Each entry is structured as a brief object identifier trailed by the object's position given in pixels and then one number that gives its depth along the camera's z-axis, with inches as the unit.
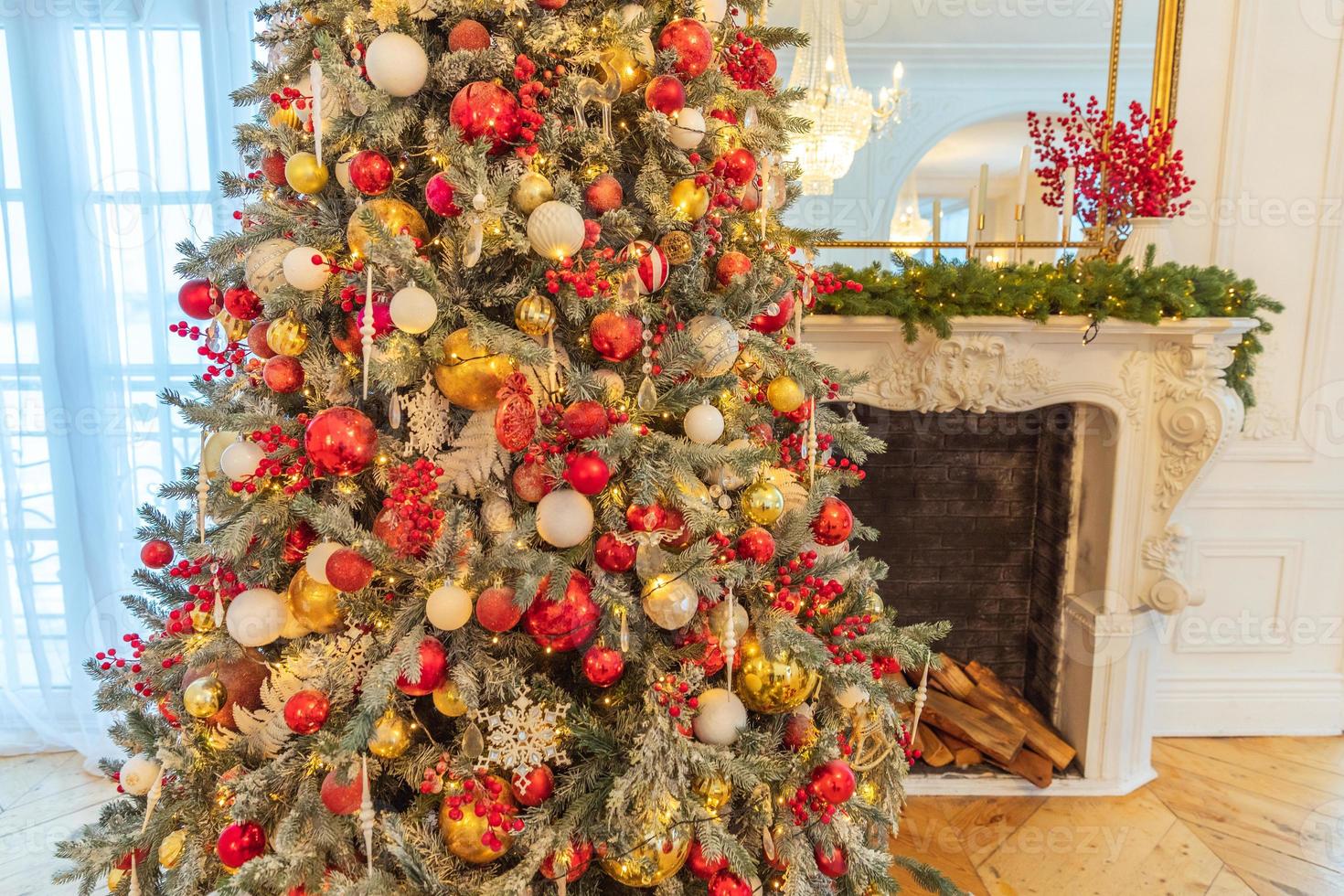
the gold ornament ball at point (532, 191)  45.5
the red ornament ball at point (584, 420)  44.9
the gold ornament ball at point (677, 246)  48.6
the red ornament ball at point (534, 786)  47.1
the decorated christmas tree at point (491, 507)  45.1
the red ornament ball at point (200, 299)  52.2
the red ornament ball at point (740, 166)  51.2
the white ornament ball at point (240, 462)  48.0
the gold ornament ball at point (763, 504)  51.2
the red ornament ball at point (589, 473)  44.4
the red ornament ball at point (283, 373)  48.3
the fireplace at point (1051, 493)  92.3
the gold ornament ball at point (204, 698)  48.2
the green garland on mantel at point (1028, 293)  86.4
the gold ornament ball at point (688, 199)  49.3
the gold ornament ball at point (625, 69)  47.1
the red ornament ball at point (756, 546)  50.0
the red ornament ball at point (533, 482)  46.8
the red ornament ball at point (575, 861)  46.7
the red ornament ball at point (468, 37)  45.4
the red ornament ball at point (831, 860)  52.8
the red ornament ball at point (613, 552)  46.5
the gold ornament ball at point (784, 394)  53.6
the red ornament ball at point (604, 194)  47.5
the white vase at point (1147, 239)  92.2
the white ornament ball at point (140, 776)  51.7
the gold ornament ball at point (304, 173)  47.2
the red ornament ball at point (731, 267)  52.0
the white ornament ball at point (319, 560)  46.1
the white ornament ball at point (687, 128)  48.5
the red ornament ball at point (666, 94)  46.6
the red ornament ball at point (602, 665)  46.3
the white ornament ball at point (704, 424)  47.9
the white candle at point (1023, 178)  90.3
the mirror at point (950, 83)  93.7
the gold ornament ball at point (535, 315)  45.1
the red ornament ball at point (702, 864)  48.1
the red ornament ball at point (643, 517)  46.7
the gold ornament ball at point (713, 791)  48.4
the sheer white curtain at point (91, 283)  91.7
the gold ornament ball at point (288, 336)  47.7
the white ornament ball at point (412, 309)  43.4
